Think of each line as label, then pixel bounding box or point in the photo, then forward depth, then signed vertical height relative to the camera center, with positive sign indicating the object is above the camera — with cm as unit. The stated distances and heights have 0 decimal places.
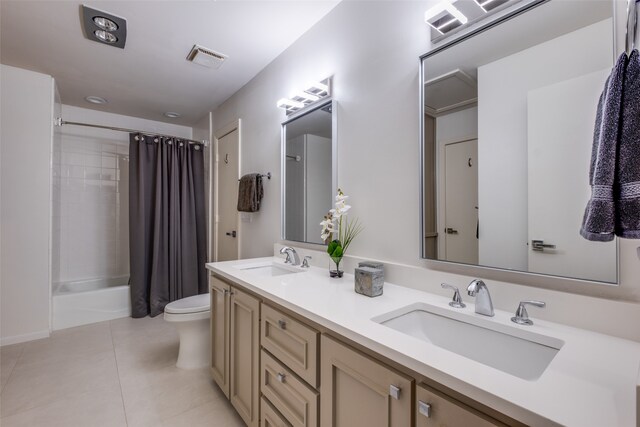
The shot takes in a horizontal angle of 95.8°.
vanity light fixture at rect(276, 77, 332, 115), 181 +80
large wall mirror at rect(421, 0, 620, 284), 87 +27
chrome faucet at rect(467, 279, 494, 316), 94 -28
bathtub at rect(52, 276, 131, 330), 286 -91
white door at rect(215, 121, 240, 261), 296 +26
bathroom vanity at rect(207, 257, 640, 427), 54 -37
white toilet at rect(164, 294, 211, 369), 204 -85
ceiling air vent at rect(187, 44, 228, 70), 218 +125
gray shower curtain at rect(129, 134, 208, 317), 323 -8
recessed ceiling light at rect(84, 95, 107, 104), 312 +129
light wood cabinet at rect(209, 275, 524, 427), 64 -51
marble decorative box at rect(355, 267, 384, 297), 117 -27
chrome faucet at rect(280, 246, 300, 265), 191 -27
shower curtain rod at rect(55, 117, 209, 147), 291 +97
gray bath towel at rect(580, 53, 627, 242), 60 +10
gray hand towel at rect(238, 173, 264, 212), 246 +20
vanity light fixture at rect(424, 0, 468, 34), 115 +81
